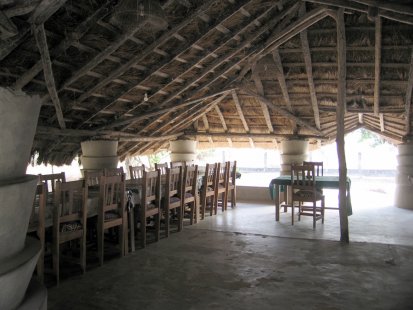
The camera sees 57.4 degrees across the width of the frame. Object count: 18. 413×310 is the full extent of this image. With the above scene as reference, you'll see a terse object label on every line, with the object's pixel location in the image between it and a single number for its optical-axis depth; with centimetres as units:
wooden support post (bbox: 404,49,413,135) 654
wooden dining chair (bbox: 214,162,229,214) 770
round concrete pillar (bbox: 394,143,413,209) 829
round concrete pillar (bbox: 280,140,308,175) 911
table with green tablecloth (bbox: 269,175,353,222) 634
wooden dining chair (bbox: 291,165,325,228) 628
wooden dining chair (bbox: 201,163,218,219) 693
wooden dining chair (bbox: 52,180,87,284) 369
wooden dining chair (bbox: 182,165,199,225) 623
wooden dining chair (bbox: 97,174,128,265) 425
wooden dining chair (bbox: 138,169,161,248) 502
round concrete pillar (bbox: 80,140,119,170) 761
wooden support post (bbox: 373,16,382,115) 590
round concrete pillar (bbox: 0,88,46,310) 163
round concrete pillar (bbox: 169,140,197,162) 1010
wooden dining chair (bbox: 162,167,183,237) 555
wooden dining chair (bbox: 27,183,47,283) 346
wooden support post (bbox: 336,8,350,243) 527
